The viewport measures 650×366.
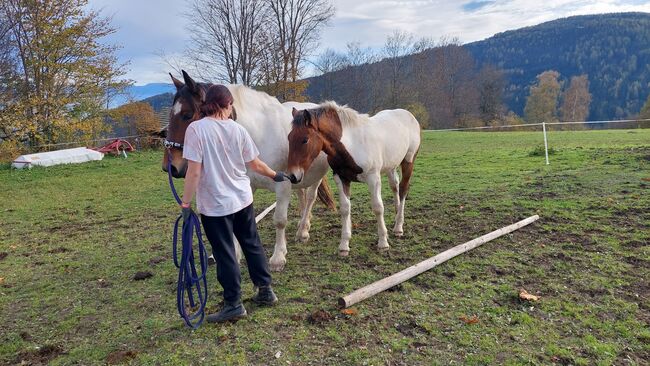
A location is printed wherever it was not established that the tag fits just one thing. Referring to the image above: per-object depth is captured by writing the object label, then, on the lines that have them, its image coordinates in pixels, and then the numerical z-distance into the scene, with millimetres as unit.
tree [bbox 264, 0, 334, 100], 26938
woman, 2875
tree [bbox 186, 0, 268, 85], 28031
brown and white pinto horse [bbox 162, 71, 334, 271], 3516
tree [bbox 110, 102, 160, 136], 23734
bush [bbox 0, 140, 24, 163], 16562
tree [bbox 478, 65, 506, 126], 49531
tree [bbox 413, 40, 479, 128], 47500
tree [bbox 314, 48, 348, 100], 39188
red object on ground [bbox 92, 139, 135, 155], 18820
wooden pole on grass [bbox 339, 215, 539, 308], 3453
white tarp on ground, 15086
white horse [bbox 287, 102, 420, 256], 4160
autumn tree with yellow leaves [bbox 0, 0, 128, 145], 17609
